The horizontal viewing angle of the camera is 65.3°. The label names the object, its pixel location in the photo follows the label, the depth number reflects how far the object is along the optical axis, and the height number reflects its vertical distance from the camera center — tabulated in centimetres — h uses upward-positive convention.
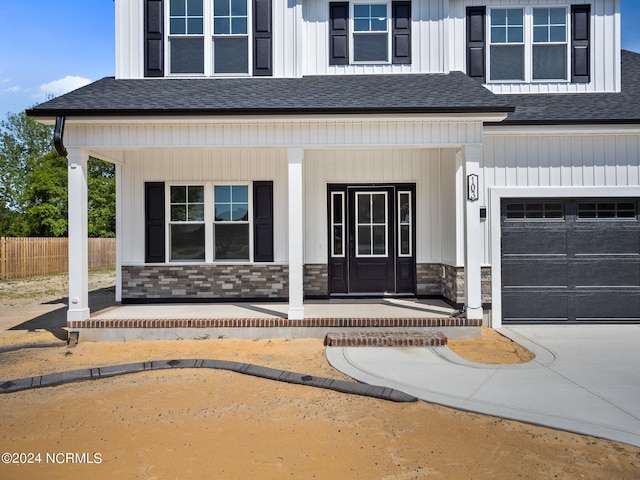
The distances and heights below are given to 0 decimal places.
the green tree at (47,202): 3092 +262
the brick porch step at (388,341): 707 -142
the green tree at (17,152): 3684 +711
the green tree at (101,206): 3300 +242
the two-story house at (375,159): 761 +146
